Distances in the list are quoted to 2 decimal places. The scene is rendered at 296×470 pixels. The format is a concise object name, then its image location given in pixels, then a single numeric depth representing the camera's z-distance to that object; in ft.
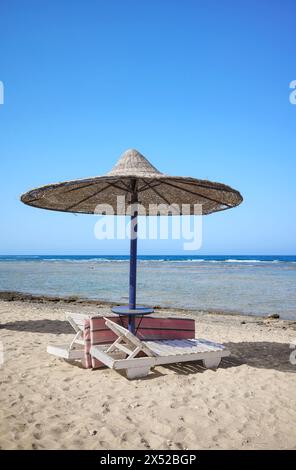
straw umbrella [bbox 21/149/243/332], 16.58
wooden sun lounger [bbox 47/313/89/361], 17.56
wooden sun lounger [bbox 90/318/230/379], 15.24
